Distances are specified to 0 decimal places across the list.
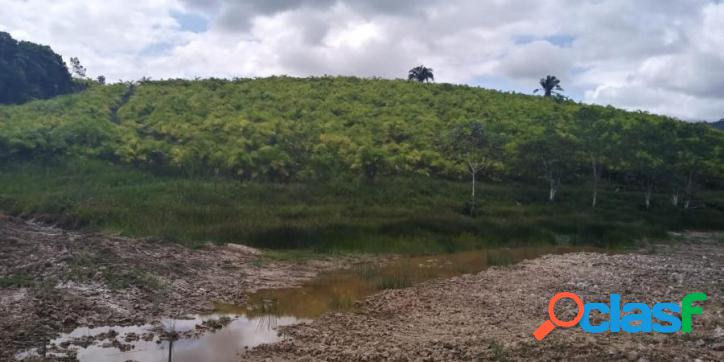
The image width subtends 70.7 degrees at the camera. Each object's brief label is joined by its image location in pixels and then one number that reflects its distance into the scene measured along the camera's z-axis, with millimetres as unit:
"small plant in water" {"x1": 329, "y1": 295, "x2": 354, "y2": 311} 12195
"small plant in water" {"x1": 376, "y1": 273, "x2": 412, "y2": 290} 14336
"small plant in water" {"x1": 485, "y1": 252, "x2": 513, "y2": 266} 17703
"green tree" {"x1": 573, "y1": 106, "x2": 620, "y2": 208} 32594
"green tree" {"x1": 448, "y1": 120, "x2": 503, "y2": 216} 31184
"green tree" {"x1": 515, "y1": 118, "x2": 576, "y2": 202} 31609
